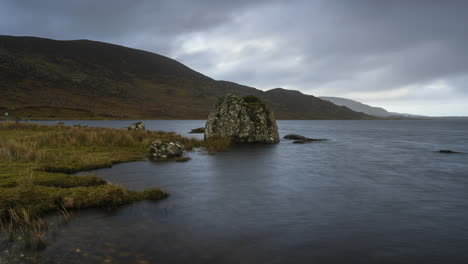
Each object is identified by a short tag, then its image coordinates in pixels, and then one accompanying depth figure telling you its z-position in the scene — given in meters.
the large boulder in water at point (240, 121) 36.44
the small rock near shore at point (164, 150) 22.12
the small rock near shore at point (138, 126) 49.78
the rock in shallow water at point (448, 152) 32.79
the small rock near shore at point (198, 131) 60.16
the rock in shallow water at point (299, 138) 43.78
